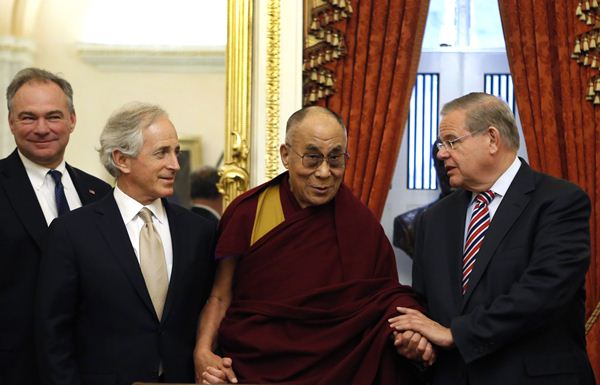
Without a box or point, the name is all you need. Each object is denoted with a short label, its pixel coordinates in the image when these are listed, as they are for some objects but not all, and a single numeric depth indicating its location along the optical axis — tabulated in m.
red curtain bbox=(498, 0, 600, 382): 6.12
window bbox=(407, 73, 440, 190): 6.36
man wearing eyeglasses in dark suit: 3.86
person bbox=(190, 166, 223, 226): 6.02
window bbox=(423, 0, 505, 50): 6.39
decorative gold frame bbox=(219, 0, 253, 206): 6.05
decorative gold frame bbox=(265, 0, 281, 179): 6.09
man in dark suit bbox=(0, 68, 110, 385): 4.16
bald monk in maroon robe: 4.02
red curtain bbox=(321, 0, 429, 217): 6.20
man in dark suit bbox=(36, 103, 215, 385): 3.95
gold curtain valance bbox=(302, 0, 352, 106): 6.19
